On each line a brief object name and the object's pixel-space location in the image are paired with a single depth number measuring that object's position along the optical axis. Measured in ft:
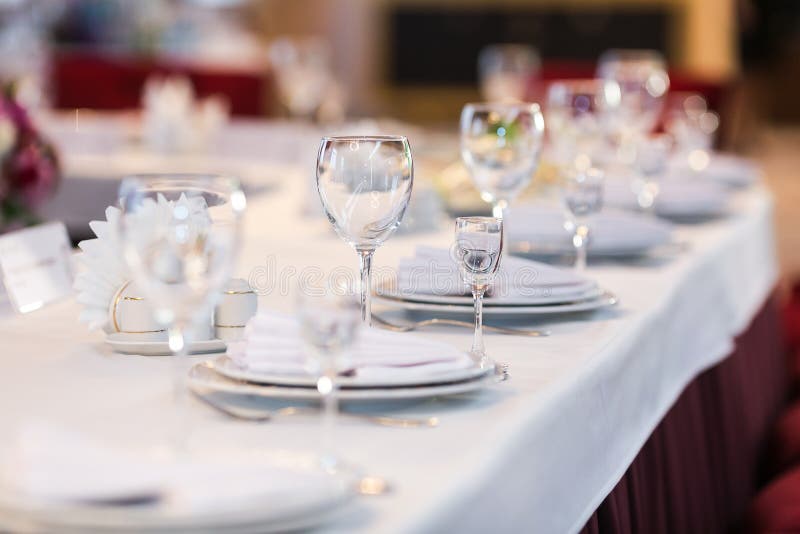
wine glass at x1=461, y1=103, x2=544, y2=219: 7.16
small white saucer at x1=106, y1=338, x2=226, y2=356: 6.08
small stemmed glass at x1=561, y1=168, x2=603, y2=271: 7.23
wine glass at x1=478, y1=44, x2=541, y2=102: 15.75
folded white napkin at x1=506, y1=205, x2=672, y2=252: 7.83
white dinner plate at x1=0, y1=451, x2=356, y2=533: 4.62
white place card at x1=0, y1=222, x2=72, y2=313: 6.71
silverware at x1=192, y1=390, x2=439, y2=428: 5.40
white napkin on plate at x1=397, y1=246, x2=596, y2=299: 6.60
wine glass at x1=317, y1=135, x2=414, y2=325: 5.94
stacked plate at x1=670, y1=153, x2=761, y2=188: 11.07
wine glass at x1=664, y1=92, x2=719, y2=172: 11.44
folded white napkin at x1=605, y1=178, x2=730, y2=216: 9.16
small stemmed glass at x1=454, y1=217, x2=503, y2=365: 5.94
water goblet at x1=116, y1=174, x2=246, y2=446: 4.91
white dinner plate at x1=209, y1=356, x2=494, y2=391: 5.46
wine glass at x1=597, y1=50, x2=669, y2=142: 10.51
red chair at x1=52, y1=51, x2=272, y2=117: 22.57
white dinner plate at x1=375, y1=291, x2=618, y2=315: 6.49
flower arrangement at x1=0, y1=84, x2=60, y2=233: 9.26
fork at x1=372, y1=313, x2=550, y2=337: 6.41
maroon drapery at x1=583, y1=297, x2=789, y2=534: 6.82
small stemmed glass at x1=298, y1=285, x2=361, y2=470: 4.92
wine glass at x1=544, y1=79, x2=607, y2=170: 9.02
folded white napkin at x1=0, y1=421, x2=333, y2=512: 4.65
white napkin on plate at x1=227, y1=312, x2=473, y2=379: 5.51
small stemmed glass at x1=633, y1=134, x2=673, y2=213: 9.15
